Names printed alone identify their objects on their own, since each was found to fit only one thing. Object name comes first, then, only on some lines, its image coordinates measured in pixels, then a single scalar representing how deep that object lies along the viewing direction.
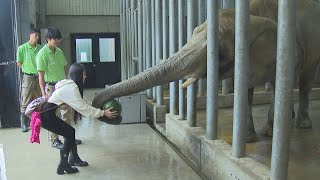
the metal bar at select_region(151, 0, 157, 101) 8.31
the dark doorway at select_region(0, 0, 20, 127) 7.47
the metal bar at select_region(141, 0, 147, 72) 9.38
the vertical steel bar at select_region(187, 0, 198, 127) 5.67
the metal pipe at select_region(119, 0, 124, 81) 13.77
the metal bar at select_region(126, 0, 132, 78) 12.31
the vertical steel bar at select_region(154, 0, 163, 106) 7.76
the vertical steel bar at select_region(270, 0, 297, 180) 3.14
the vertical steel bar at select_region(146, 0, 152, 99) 8.75
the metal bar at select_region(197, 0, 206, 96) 7.85
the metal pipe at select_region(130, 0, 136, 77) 11.17
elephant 4.30
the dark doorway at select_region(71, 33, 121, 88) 16.77
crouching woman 4.51
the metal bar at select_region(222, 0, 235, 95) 8.35
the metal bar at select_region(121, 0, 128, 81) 13.18
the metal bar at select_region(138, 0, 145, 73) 9.90
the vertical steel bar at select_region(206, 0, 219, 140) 4.43
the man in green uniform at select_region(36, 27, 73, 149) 5.82
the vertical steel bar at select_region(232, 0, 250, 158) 3.90
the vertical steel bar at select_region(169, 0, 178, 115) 6.53
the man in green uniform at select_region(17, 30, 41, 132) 7.14
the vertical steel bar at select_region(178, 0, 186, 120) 6.27
